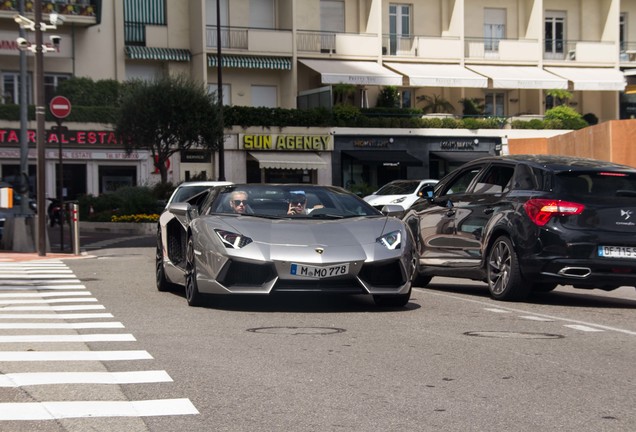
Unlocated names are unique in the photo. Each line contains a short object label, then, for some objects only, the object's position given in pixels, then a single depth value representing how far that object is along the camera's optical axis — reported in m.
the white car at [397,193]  30.61
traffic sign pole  26.47
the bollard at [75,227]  24.47
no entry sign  26.80
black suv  11.71
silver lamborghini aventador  10.54
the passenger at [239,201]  11.71
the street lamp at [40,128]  23.92
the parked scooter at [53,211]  43.34
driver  11.78
